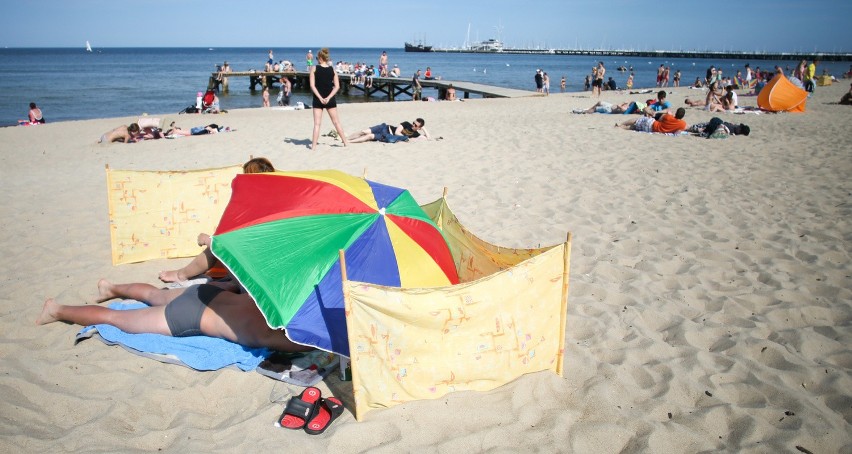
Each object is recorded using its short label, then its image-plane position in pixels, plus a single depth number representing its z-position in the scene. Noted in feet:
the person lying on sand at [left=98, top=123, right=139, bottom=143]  35.42
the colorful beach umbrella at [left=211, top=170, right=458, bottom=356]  9.17
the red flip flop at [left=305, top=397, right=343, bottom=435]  8.52
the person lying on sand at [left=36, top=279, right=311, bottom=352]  10.62
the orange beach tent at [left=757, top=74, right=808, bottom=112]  49.26
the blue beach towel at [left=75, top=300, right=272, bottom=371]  10.29
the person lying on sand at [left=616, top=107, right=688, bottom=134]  37.50
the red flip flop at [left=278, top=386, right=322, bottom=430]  8.63
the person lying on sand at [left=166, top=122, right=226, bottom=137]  38.06
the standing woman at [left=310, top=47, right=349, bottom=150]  29.99
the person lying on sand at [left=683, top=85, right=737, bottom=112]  50.67
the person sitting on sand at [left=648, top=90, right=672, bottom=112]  46.30
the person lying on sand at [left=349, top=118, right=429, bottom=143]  34.22
